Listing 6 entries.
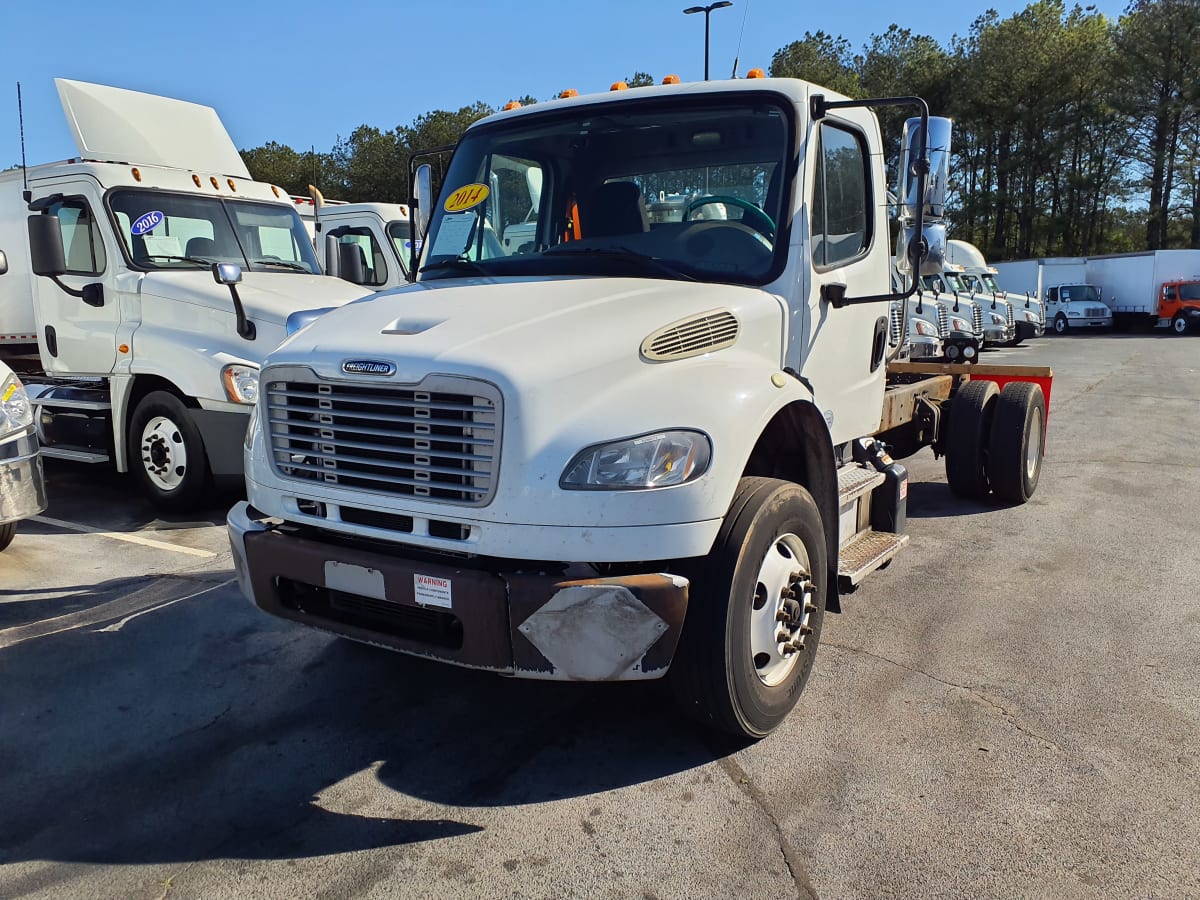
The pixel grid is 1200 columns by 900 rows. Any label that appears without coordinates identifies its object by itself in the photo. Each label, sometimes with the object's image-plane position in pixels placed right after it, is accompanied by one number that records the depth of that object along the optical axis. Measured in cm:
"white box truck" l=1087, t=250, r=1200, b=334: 3547
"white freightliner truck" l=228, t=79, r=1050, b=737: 295
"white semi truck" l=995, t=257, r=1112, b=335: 3688
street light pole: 909
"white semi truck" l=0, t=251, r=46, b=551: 535
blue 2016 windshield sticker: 777
